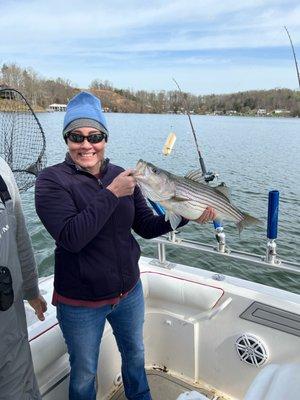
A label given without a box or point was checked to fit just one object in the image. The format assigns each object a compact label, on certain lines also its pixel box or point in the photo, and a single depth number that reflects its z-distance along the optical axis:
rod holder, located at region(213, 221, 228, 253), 3.29
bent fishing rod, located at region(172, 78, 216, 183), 3.56
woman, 2.19
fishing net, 3.59
